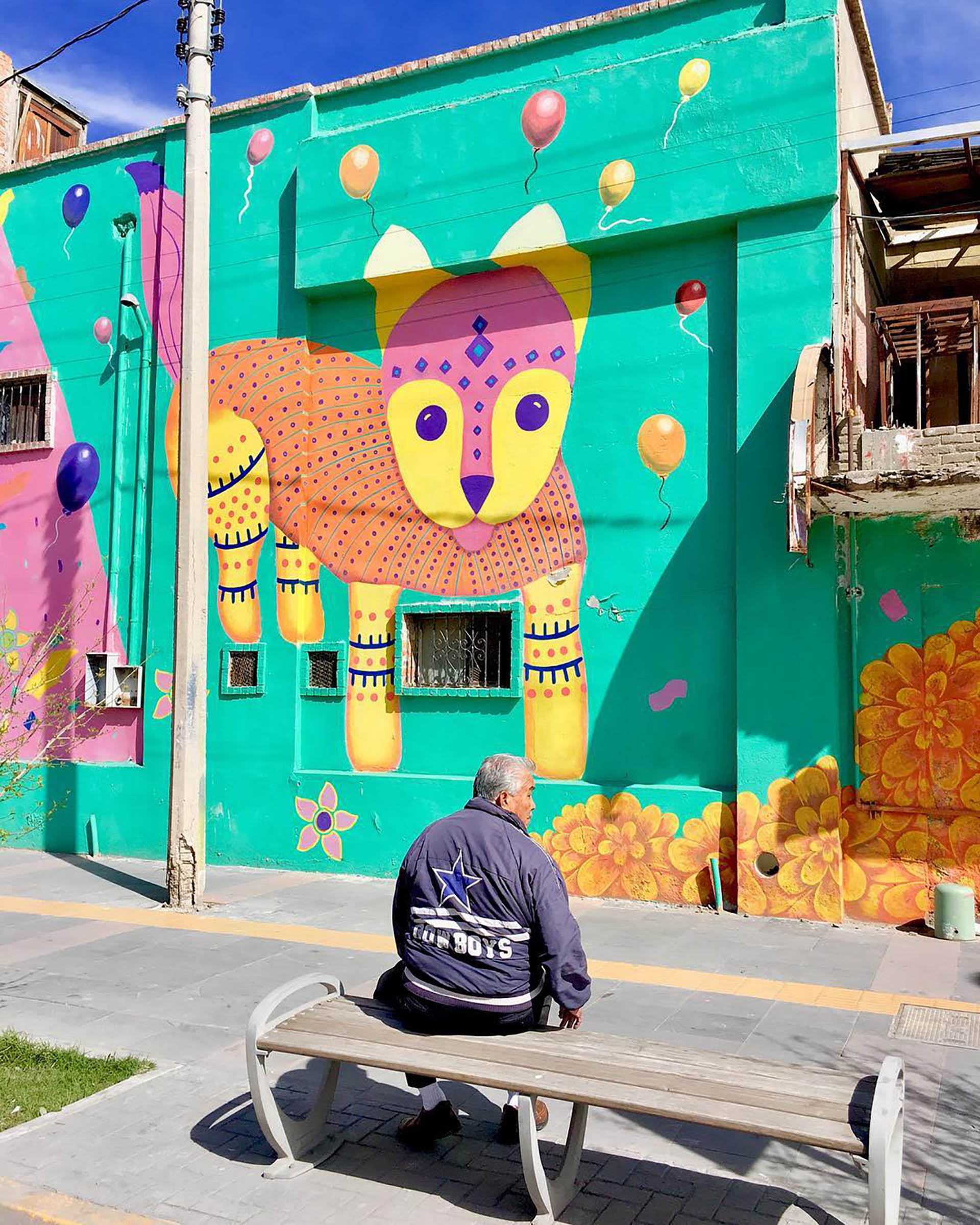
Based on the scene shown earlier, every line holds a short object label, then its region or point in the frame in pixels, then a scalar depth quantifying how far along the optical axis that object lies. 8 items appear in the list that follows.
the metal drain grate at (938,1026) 5.97
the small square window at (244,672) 11.34
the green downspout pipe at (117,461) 12.30
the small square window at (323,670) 11.08
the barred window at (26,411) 13.05
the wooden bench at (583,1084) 3.43
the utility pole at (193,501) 9.30
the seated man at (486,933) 4.17
